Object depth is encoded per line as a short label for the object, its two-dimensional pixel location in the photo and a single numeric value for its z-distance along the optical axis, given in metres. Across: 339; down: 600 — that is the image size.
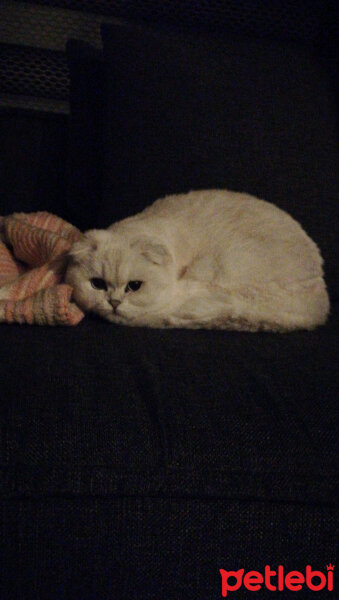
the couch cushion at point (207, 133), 1.39
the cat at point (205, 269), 1.12
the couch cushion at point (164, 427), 0.58
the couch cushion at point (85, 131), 1.58
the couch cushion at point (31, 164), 1.65
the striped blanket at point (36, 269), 1.00
